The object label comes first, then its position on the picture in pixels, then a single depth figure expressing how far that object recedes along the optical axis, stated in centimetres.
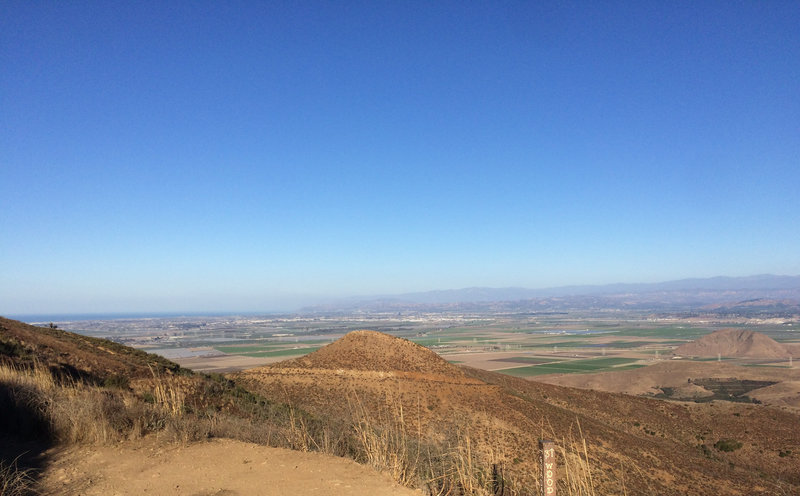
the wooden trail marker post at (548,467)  548
